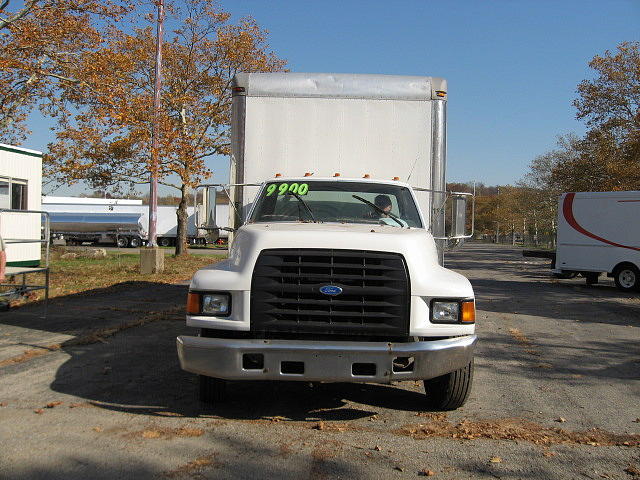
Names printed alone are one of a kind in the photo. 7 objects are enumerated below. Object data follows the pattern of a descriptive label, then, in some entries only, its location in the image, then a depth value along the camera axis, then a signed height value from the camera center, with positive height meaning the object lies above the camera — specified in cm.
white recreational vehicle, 1911 -10
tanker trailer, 5347 -68
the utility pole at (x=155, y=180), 1947 +137
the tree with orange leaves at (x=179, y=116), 2155 +462
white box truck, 470 -60
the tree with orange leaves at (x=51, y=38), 1565 +447
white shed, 1491 +48
